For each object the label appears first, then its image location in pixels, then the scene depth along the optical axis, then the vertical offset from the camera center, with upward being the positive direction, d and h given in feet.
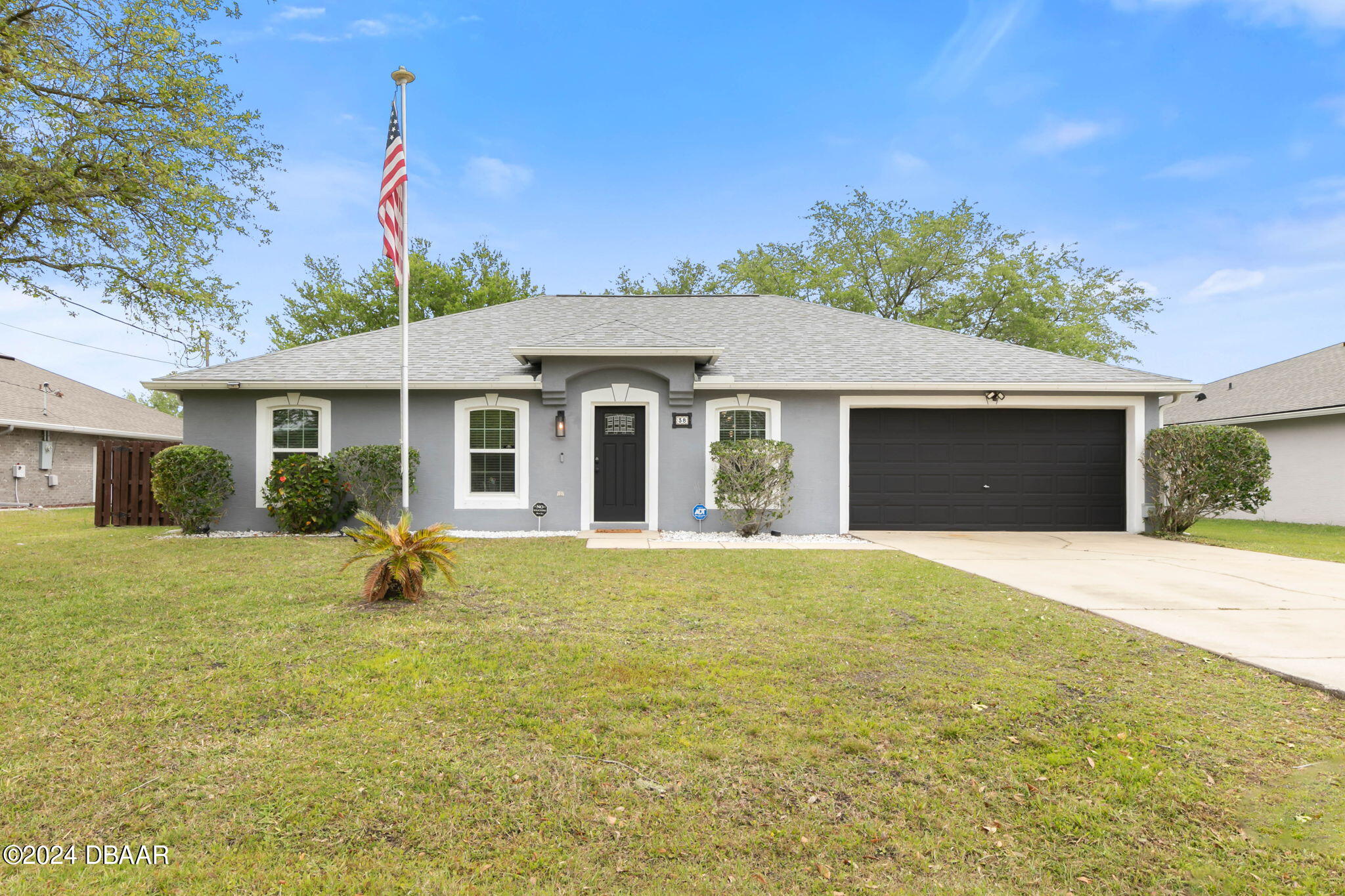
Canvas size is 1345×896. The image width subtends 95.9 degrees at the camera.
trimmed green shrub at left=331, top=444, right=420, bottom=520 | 32.89 -1.10
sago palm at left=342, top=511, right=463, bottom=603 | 17.49 -3.05
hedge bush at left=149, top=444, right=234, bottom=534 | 33.14 -1.71
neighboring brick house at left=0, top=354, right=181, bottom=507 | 56.29 +2.06
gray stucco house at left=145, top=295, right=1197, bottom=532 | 34.78 +1.53
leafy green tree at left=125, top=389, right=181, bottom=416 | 172.55 +14.44
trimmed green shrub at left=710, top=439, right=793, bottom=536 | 32.96 -1.60
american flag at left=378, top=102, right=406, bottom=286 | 21.67 +9.18
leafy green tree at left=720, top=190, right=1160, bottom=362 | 77.20 +23.40
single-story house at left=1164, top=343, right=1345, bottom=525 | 45.06 +1.86
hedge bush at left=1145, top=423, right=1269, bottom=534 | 32.30 -1.10
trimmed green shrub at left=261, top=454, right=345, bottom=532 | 33.06 -2.24
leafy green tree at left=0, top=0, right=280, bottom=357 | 23.97 +12.95
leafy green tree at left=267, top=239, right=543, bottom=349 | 85.46 +22.24
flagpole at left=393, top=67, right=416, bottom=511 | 20.35 +4.80
